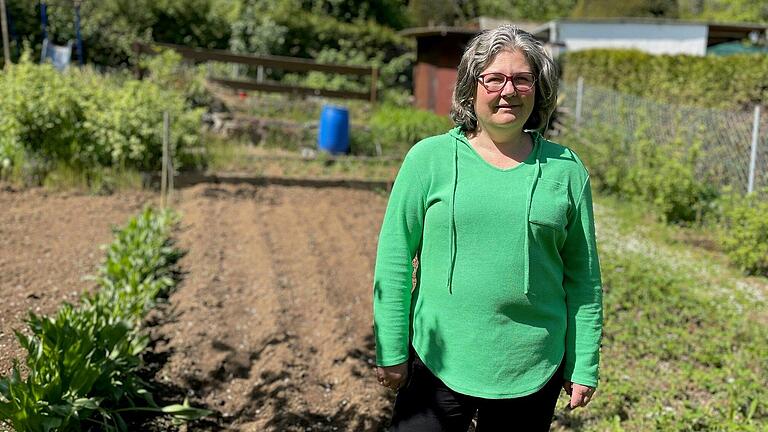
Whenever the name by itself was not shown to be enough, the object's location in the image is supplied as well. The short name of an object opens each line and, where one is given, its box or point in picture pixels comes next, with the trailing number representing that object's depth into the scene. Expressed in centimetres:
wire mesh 800
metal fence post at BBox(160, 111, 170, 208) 763
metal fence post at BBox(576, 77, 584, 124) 1348
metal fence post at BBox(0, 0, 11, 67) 1433
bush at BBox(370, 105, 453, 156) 1171
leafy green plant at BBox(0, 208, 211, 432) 286
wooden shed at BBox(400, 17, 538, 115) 1648
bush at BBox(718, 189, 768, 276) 682
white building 2244
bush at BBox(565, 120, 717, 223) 840
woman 200
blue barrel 1084
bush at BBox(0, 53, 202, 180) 782
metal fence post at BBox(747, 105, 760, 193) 789
